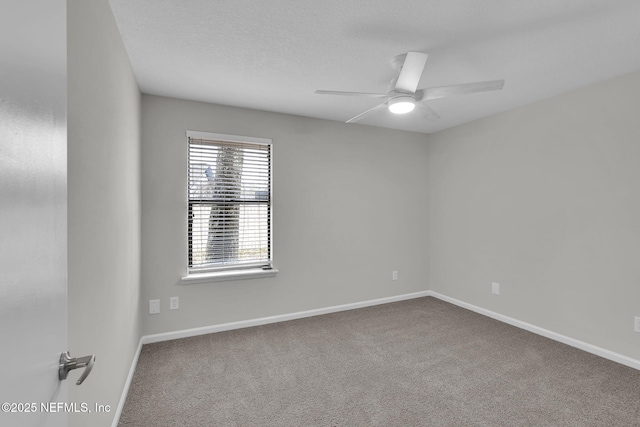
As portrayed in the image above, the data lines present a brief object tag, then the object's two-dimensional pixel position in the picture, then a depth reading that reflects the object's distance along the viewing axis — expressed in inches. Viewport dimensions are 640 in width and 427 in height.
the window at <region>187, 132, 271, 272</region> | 125.9
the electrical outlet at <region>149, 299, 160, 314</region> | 118.1
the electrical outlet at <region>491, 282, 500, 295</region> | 141.9
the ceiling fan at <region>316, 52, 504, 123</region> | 75.0
